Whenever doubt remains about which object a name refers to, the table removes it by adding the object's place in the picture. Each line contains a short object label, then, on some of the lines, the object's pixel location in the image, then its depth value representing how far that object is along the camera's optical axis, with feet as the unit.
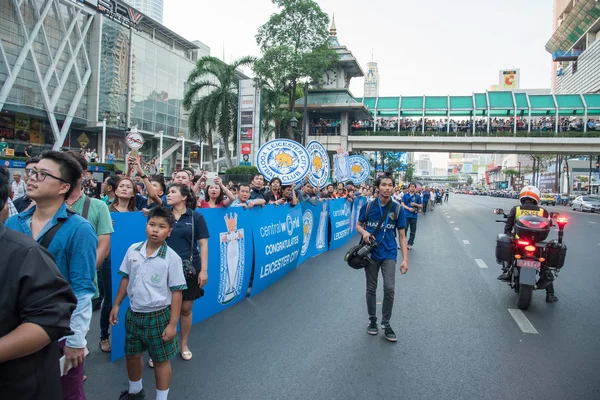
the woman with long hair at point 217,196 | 19.45
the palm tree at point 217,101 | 106.93
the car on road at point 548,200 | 169.96
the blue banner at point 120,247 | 13.52
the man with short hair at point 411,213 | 37.32
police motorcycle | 19.39
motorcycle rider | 20.99
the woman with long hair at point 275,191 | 27.50
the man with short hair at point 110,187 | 18.90
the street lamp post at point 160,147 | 144.07
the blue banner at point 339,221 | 38.90
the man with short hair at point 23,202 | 13.74
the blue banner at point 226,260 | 17.87
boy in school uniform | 10.22
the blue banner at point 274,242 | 22.36
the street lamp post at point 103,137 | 120.47
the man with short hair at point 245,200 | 21.52
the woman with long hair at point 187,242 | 13.55
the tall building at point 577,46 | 260.01
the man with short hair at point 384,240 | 16.25
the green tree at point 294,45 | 107.76
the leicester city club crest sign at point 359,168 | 59.98
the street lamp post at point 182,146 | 154.99
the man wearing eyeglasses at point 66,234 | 7.59
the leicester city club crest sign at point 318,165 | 35.65
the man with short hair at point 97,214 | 10.61
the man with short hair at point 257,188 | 25.29
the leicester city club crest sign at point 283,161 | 29.58
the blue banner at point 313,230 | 31.62
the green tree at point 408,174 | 270.03
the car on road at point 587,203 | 122.37
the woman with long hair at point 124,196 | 16.51
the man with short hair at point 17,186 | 34.08
